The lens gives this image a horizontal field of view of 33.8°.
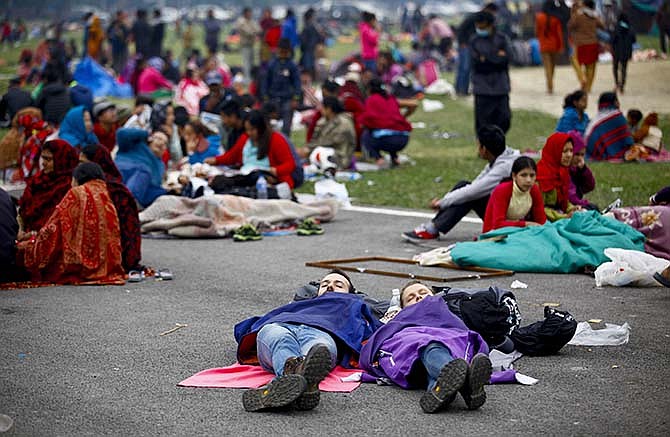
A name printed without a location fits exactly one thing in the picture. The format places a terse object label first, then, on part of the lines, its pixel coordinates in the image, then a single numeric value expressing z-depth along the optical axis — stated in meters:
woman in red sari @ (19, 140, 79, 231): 9.33
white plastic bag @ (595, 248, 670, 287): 8.33
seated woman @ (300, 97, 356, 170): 15.78
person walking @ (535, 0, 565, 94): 24.56
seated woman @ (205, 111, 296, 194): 12.76
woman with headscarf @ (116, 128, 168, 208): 12.30
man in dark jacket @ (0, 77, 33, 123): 19.57
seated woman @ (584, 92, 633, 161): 15.25
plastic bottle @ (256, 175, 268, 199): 12.40
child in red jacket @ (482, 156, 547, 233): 9.38
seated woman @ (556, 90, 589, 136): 14.41
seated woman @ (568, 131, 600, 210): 10.34
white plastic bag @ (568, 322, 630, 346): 6.59
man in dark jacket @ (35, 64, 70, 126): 16.58
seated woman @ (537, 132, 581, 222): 9.91
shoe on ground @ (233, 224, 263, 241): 11.19
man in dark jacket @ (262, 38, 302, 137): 18.53
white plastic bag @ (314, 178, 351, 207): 13.49
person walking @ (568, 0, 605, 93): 21.22
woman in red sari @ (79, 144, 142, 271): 9.12
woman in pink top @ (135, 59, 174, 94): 27.92
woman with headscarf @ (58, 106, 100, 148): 13.24
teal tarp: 8.91
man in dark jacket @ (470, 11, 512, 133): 15.81
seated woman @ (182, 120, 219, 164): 15.00
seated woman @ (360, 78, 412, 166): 16.00
